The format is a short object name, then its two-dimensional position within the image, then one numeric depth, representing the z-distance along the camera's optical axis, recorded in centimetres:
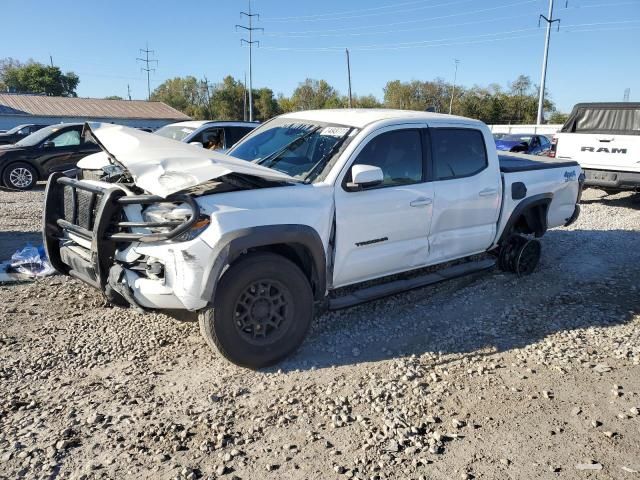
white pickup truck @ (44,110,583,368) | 345
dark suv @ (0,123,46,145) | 2052
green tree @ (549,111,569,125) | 6912
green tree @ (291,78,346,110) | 7738
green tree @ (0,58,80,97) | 7956
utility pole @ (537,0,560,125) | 4096
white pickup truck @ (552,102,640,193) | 1012
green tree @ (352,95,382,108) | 7566
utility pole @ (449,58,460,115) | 7100
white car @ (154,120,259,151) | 1159
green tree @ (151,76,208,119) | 8806
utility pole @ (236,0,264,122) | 5232
